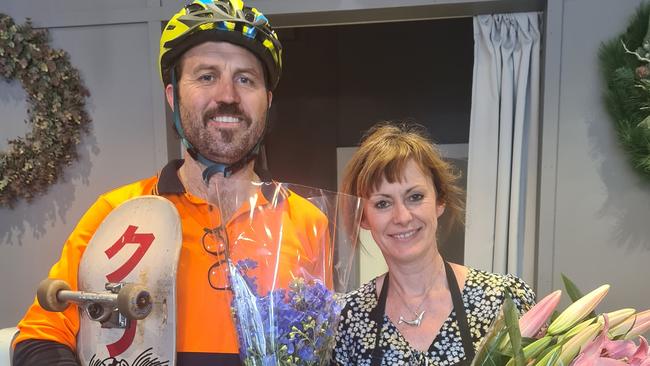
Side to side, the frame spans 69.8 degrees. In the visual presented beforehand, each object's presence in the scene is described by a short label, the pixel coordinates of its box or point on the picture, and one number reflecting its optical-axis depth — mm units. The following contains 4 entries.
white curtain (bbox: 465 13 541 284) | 2346
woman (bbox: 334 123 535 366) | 1236
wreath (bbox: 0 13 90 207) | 2359
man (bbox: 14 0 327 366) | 1104
